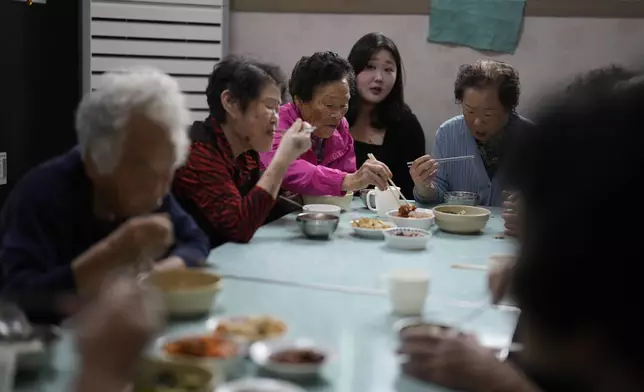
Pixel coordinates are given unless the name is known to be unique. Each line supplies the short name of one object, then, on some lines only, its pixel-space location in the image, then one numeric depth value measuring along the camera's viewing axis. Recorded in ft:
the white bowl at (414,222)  8.79
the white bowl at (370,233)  8.34
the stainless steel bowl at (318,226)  8.17
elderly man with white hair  5.07
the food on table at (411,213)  9.14
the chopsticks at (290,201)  10.06
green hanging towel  13.28
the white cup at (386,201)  9.74
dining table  4.36
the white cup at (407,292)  5.61
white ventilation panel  13.42
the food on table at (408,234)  7.96
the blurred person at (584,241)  2.23
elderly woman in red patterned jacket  7.71
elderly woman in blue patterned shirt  11.02
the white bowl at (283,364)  4.25
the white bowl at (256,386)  3.92
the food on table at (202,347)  4.33
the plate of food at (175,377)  3.86
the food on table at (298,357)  4.33
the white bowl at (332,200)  10.05
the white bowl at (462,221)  8.87
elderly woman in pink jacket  9.95
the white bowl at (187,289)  5.20
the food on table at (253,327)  4.75
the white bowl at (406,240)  7.86
